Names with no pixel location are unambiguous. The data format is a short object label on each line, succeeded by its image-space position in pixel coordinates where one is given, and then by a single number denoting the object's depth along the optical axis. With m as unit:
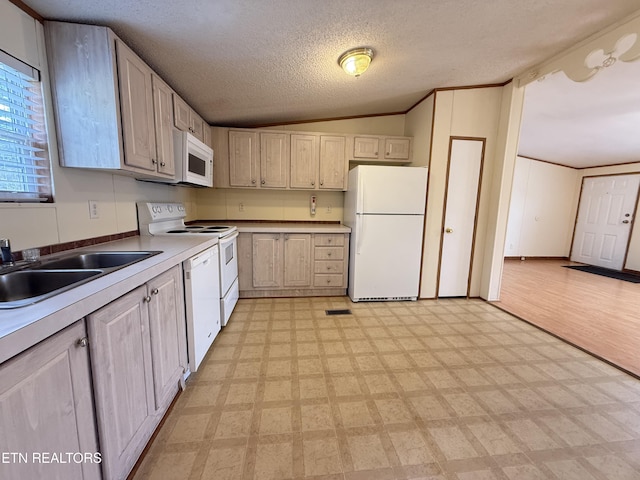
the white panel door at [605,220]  4.95
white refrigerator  3.01
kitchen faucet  1.12
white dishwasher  1.68
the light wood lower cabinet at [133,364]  0.92
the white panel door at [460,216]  3.14
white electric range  2.23
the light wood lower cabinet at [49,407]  0.61
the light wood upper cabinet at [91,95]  1.42
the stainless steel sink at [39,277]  1.07
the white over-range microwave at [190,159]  2.24
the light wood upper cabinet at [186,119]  2.26
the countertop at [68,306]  0.61
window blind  1.22
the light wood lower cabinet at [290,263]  3.21
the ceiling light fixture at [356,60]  2.00
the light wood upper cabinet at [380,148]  3.51
